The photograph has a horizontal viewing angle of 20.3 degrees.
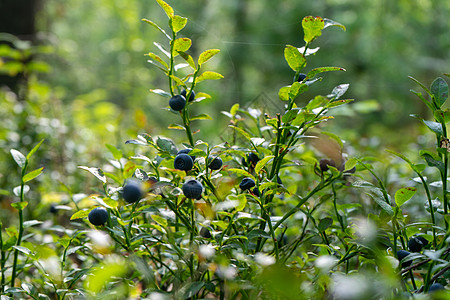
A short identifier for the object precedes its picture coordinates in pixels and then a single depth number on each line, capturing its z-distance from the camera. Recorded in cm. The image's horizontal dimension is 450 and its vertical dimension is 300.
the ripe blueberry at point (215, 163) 54
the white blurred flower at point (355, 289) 44
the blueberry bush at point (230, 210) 51
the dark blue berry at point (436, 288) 50
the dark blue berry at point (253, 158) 55
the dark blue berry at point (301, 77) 55
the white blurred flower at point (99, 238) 48
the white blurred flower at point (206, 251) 49
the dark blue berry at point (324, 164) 56
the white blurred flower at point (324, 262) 48
